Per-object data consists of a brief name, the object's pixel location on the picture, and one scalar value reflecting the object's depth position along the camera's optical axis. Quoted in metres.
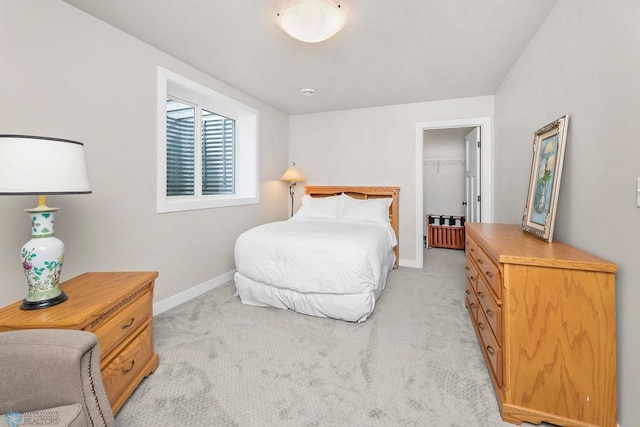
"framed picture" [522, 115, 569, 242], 1.71
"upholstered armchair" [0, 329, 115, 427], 0.94
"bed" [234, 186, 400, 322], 2.37
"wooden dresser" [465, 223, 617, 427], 1.25
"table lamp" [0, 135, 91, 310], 1.18
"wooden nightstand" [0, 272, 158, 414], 1.22
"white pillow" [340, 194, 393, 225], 3.69
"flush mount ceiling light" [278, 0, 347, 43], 1.79
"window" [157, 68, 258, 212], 2.73
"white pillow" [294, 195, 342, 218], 3.89
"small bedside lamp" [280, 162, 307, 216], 4.36
